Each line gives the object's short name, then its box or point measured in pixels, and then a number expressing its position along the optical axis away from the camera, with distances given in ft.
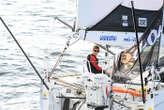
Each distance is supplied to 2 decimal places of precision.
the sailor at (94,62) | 74.59
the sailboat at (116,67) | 64.80
